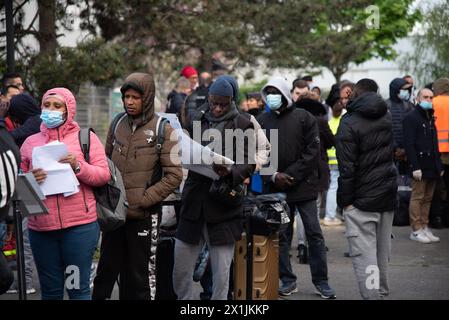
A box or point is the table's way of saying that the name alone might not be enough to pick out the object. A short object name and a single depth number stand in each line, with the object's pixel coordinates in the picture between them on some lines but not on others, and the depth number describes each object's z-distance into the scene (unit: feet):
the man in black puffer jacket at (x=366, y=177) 40.15
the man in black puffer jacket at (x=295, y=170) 44.86
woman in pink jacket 33.82
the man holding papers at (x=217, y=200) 36.97
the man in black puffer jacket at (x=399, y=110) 65.79
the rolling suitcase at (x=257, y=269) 38.99
